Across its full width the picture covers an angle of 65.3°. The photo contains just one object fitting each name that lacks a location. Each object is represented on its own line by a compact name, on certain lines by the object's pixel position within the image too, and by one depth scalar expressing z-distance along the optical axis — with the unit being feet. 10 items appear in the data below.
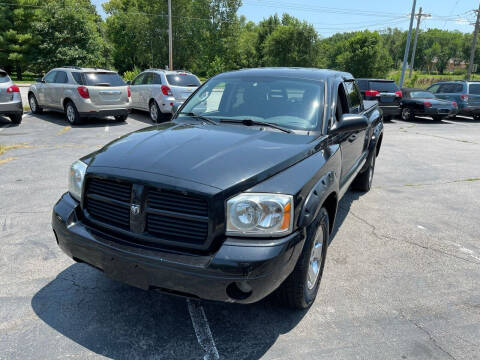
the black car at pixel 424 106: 52.90
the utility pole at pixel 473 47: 105.50
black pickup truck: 7.32
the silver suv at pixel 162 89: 41.09
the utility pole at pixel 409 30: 96.16
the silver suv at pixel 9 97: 34.43
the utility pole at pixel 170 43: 102.46
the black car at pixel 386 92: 50.48
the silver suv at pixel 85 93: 37.42
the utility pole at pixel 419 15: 124.26
